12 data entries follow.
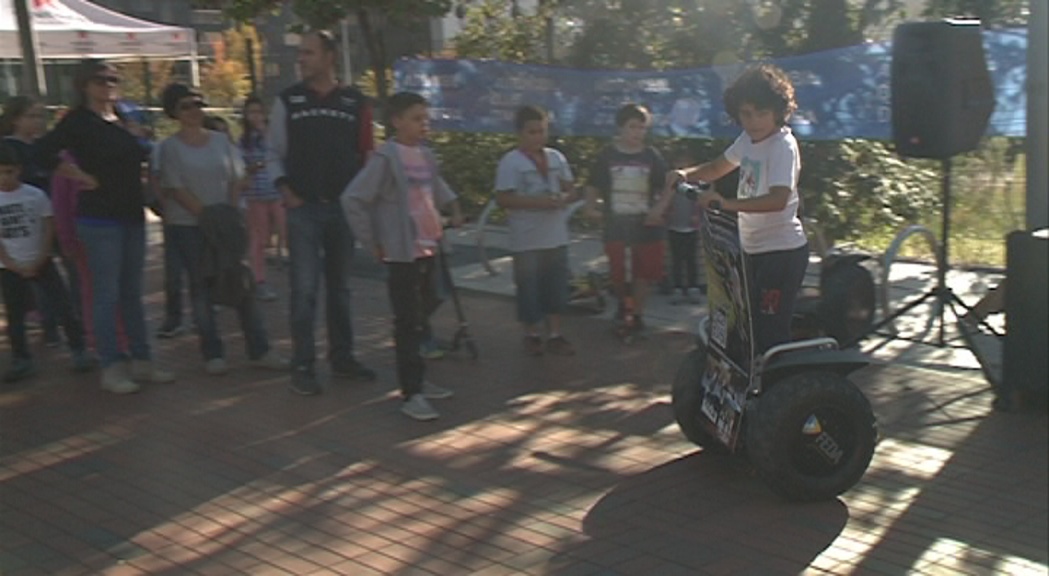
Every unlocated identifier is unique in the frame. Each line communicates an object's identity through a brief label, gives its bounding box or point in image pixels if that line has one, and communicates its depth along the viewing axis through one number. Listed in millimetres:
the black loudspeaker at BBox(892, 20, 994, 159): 7152
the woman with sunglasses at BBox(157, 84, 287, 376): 8148
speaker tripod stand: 7414
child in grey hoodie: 7035
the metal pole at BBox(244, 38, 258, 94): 18497
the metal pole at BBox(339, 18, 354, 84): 18541
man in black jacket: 7465
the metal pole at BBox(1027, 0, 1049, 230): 7094
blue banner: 9664
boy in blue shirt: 8164
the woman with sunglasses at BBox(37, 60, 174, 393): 7531
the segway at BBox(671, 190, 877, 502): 5535
